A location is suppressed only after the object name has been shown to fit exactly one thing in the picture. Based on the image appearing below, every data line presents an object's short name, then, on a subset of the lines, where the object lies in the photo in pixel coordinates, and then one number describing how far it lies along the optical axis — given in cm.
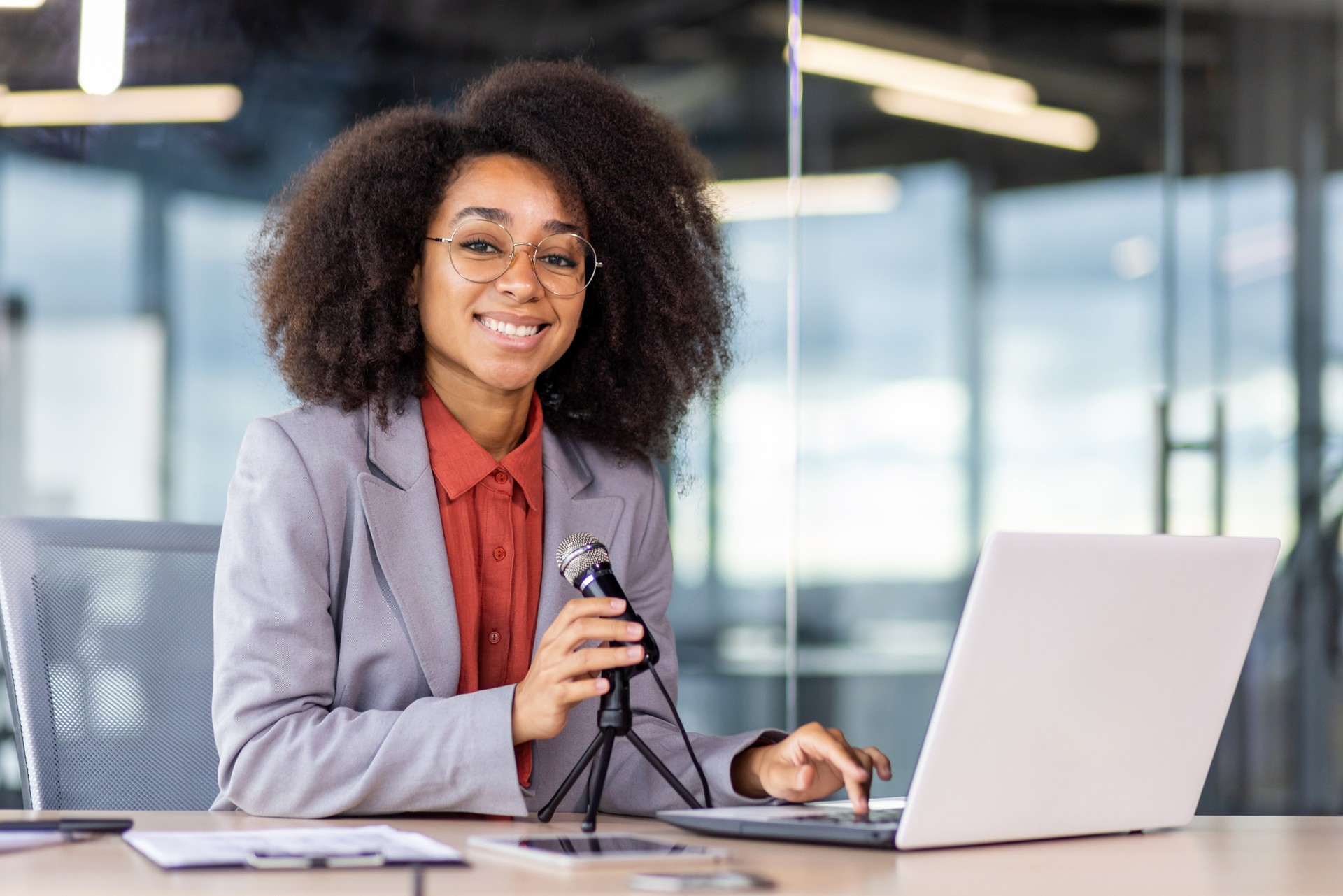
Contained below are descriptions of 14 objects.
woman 140
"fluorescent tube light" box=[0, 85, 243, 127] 368
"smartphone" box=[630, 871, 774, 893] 96
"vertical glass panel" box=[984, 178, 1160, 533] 409
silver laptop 106
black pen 116
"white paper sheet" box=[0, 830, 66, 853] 110
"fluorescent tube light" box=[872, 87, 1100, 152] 416
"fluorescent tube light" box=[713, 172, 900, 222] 417
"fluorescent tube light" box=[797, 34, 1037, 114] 420
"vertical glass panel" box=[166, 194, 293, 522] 376
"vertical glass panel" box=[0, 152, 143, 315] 366
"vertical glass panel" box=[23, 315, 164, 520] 367
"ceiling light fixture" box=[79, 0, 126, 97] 375
